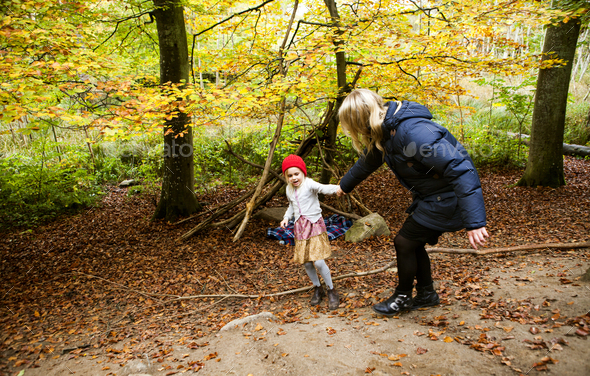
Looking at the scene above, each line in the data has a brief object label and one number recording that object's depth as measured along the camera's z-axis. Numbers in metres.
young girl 2.99
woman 1.99
